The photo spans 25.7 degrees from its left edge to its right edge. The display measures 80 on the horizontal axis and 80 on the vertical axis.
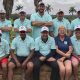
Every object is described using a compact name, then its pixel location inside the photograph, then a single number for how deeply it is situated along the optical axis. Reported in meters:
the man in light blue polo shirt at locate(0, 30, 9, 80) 4.35
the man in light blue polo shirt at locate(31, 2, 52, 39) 4.84
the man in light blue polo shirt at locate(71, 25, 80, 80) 4.46
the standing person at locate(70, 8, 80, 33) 4.98
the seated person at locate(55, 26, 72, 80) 4.27
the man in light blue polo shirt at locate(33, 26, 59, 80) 4.32
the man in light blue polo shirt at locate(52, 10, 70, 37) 4.94
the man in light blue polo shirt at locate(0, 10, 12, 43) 4.84
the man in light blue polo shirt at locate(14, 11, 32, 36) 4.88
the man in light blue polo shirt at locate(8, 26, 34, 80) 4.35
